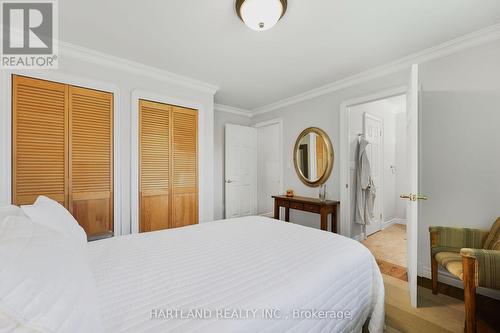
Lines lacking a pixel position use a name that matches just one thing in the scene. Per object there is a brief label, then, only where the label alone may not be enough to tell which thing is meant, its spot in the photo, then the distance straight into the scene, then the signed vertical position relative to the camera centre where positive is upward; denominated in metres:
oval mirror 3.40 +0.16
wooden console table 3.04 -0.60
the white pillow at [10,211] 1.10 -0.24
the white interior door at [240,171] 4.39 -0.10
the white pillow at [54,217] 1.10 -0.28
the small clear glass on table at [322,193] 3.28 -0.41
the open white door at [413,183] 1.89 -0.15
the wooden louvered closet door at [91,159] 2.36 +0.08
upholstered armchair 1.45 -0.71
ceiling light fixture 1.59 +1.18
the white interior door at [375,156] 3.83 +0.19
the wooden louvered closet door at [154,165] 2.81 +0.02
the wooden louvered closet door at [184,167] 3.09 -0.01
